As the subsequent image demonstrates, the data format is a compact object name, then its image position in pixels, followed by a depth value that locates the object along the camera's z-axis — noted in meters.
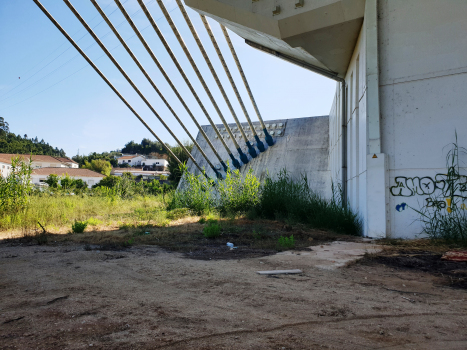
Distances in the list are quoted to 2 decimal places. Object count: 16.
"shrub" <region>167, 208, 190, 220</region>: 10.95
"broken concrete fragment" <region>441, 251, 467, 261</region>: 4.40
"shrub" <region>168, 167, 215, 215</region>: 12.34
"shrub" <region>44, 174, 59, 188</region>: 23.72
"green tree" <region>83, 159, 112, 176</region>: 62.21
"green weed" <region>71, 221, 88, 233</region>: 7.28
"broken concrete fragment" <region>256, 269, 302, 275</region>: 3.84
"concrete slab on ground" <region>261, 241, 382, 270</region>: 4.50
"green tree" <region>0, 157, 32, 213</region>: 8.13
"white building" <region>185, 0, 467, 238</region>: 6.43
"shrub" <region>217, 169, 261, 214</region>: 12.16
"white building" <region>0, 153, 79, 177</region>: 59.27
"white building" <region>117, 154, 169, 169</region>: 78.19
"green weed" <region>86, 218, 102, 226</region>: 8.52
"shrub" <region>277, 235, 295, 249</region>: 5.85
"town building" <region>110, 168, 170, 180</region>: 60.45
